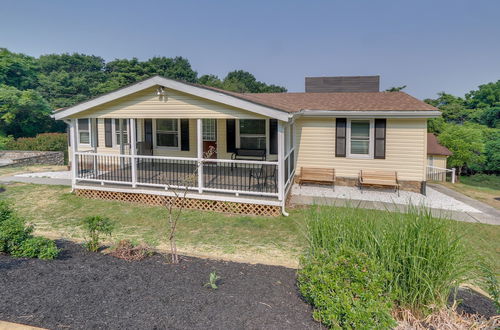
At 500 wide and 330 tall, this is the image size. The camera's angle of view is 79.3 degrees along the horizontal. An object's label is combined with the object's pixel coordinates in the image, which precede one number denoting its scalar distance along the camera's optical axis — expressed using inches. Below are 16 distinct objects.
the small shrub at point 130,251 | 183.2
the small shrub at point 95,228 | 195.6
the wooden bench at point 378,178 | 420.2
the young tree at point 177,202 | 325.2
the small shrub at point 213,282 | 142.8
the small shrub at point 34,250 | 173.6
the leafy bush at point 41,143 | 908.0
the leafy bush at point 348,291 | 106.7
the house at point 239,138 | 342.0
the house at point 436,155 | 920.9
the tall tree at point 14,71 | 1170.7
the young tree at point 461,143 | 1066.7
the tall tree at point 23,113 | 984.4
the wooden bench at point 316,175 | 442.1
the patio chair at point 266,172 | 349.7
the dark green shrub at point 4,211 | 192.9
